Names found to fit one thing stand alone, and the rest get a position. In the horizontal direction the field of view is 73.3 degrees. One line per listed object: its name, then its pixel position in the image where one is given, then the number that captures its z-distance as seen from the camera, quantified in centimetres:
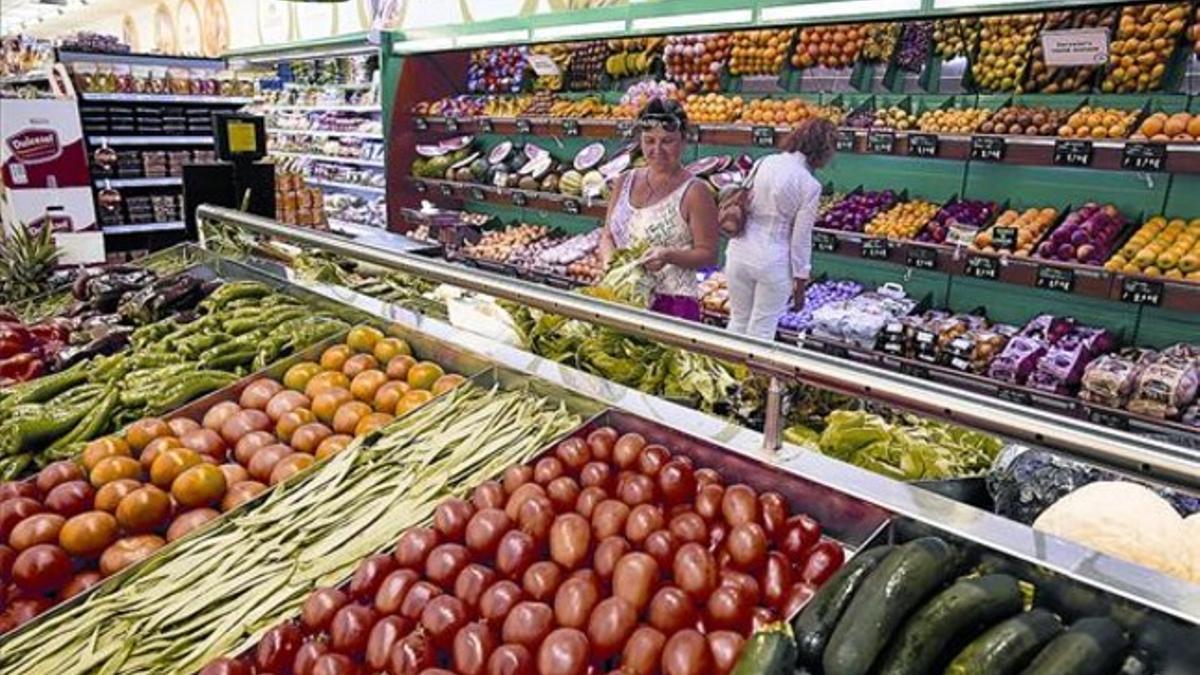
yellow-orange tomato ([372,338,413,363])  242
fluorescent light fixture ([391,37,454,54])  742
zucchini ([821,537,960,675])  108
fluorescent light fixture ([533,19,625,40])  575
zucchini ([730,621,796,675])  109
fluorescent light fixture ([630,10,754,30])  491
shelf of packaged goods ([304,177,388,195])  941
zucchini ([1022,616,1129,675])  100
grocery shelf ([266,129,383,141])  928
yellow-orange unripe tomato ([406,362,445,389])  226
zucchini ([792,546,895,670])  115
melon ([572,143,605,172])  671
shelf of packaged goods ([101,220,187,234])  718
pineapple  434
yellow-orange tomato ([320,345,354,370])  242
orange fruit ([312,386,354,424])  219
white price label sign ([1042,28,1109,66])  383
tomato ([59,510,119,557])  176
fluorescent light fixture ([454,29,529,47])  658
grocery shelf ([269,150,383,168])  939
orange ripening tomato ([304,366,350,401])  227
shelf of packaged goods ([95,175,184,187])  704
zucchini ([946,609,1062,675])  104
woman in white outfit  409
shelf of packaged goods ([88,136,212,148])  705
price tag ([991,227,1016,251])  400
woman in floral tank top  351
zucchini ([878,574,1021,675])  108
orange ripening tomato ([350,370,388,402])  225
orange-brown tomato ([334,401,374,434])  213
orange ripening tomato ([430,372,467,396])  218
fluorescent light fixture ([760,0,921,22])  412
